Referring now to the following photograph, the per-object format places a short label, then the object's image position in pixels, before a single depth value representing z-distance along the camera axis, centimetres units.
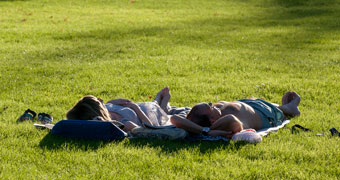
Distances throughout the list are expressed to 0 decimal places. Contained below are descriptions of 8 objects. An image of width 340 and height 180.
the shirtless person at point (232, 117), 984
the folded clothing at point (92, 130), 948
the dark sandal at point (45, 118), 1122
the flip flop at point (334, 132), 1030
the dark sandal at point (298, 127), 1063
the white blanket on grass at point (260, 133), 969
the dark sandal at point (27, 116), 1125
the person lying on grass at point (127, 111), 998
